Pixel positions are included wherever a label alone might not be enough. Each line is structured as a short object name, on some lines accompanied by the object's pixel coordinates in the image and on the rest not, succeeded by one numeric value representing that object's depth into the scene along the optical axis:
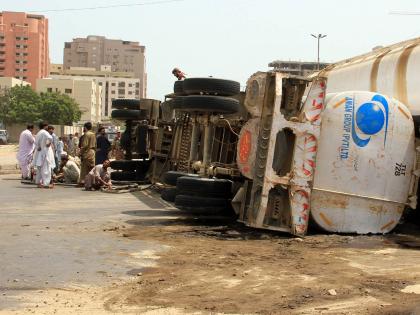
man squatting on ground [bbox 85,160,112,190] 14.09
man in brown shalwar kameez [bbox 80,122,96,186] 14.71
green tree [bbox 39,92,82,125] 82.38
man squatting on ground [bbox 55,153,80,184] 15.85
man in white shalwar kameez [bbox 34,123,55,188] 14.58
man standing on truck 12.09
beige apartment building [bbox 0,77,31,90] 99.66
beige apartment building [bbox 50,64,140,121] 160.25
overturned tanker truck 7.70
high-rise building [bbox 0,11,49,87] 151.50
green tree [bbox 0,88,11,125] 78.50
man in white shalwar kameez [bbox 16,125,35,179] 16.52
